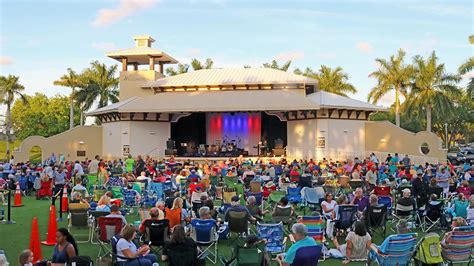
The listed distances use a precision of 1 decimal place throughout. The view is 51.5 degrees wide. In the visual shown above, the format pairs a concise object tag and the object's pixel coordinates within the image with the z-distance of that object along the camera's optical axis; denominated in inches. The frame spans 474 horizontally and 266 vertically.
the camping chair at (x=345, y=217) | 380.8
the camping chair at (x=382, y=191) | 512.1
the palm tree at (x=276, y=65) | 2192.4
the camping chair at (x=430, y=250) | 275.9
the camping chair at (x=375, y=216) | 382.3
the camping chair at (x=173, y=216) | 358.6
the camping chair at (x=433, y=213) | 419.5
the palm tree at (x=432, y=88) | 1517.0
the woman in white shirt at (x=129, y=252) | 258.8
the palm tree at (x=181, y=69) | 2127.2
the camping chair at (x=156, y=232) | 316.6
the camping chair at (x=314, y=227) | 336.5
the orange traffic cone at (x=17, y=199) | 612.1
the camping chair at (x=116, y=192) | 546.0
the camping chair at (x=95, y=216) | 374.0
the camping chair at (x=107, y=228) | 323.0
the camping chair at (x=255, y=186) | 565.6
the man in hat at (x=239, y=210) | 368.2
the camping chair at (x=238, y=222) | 363.9
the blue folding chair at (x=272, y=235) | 329.4
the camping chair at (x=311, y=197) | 509.0
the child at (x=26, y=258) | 220.8
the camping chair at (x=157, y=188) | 570.6
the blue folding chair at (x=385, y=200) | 442.6
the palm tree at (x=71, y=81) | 1979.6
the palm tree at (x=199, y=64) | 2054.6
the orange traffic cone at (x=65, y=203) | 548.4
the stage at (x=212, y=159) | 1175.7
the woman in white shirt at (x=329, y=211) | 394.6
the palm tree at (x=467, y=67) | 1315.2
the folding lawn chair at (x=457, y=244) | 289.9
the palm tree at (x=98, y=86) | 1939.0
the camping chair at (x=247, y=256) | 275.6
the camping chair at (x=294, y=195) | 542.0
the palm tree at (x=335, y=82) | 1988.2
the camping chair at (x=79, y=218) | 396.2
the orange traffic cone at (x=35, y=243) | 315.9
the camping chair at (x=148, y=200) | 546.0
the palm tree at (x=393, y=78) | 1556.3
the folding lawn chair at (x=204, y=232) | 321.4
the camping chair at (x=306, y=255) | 234.4
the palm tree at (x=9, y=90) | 2062.0
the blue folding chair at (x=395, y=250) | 270.8
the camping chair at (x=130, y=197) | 553.9
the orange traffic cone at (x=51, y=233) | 384.2
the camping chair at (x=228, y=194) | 533.6
